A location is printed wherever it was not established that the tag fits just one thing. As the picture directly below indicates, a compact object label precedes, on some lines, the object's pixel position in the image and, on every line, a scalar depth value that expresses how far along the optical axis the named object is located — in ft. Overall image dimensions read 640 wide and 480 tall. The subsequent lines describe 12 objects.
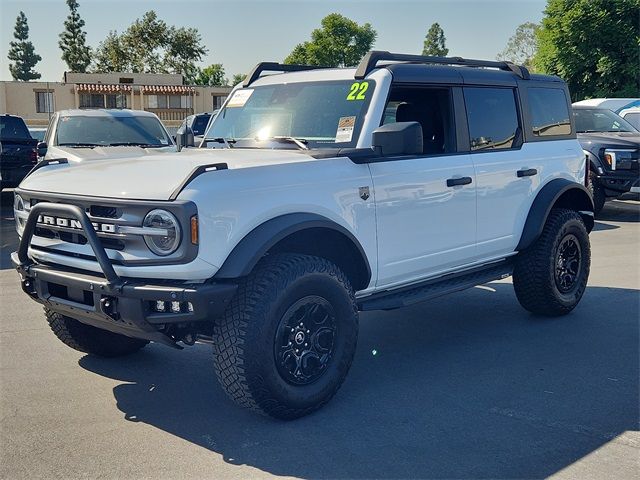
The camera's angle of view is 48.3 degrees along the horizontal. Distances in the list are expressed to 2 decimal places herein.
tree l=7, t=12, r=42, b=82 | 310.04
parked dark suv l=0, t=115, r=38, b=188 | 43.83
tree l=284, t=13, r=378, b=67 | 189.57
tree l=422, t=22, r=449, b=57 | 340.80
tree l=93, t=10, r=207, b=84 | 212.02
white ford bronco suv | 12.02
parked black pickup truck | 38.73
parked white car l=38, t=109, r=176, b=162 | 34.19
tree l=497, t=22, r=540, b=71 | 265.54
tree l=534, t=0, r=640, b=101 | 81.30
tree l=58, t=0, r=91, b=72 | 262.47
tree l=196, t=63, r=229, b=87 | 234.99
